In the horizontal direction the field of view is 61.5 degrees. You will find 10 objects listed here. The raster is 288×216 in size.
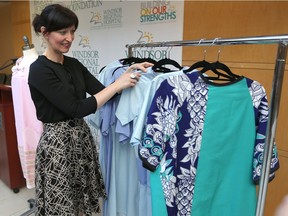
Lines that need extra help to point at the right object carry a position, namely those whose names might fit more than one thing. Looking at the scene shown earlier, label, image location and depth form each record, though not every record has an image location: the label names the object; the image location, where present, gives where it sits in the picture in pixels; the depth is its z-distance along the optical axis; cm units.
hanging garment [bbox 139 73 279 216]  93
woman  112
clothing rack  78
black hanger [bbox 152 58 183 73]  118
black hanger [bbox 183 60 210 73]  101
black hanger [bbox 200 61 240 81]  99
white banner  201
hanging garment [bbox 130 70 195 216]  96
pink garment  175
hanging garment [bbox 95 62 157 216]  121
